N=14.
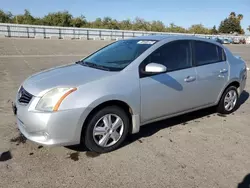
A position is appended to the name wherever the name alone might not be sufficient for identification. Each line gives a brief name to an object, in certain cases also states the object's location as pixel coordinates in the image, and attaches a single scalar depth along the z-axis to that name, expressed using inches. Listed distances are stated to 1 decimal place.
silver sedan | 116.7
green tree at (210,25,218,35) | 3929.6
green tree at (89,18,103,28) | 2803.9
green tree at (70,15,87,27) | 2573.8
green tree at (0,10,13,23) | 2420.0
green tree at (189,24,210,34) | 3775.6
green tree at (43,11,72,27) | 2486.5
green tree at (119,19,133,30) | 2972.4
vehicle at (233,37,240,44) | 1961.1
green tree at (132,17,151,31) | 3107.8
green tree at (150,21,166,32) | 3289.9
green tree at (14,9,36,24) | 2448.3
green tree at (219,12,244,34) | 3884.6
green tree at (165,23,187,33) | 3412.4
